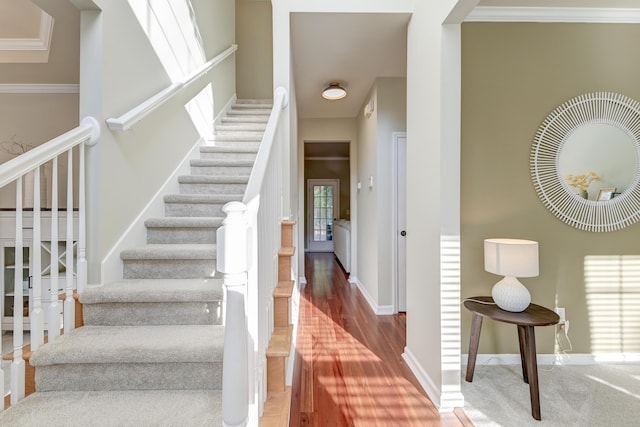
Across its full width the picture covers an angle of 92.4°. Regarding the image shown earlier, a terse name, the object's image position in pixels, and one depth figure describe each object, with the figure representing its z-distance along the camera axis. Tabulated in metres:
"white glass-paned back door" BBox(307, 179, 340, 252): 8.59
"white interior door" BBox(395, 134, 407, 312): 3.50
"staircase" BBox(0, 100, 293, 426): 1.23
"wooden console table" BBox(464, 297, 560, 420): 1.75
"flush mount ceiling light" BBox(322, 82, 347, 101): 3.58
